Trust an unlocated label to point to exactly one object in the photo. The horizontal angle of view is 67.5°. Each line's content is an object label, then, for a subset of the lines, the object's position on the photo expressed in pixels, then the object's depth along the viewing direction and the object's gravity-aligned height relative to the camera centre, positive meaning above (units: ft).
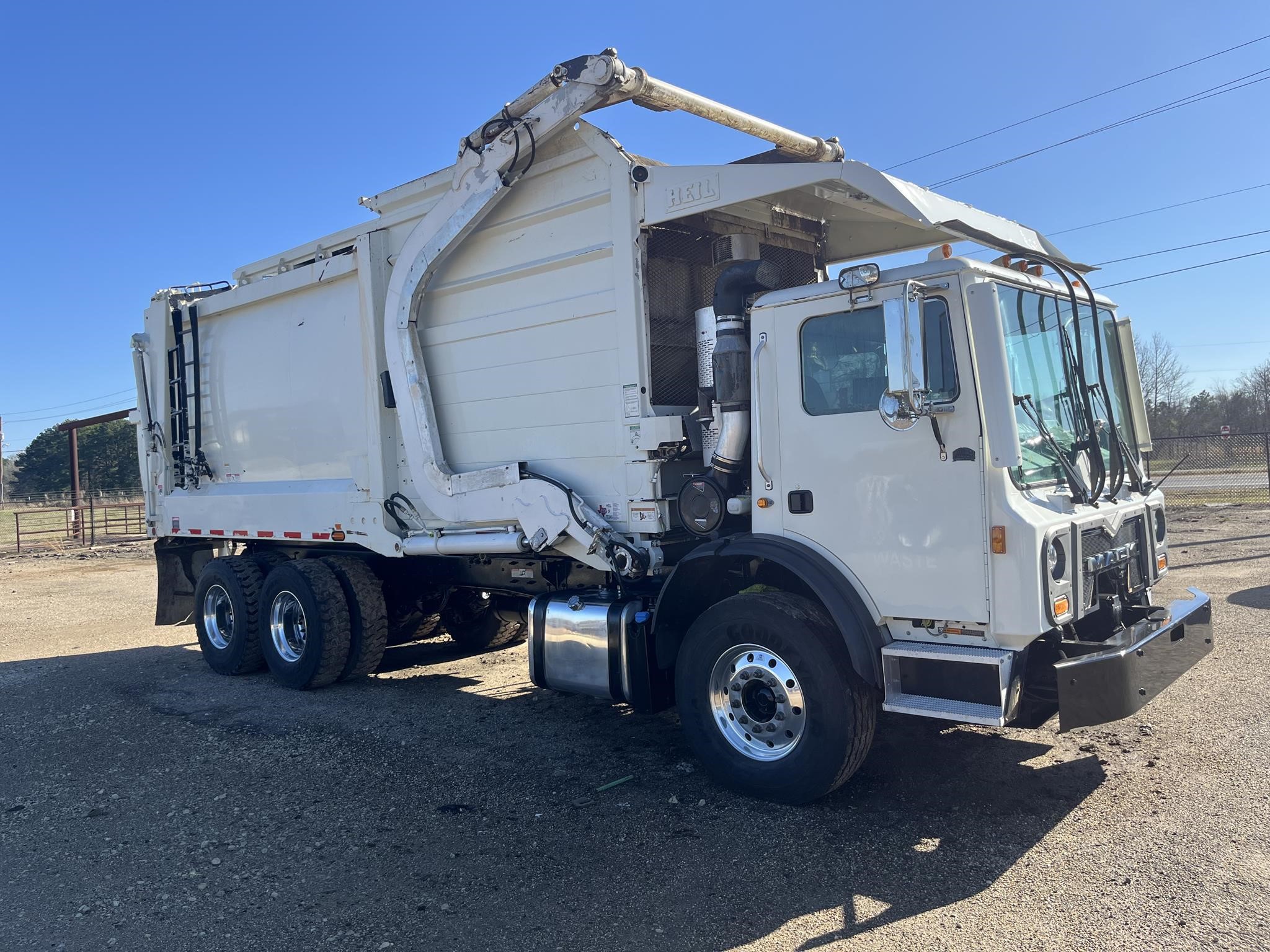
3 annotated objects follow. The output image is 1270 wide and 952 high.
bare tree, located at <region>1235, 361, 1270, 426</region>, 141.05 +8.13
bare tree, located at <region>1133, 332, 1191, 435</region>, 110.22 +5.25
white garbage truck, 13.98 +0.45
